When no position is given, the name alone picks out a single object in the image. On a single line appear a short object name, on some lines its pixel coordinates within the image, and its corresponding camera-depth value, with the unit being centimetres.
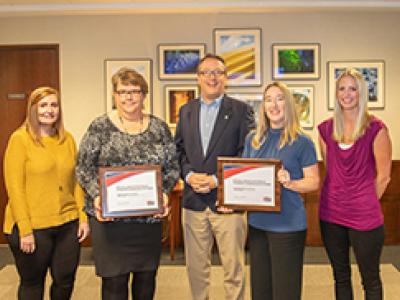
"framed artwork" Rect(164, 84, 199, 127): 540
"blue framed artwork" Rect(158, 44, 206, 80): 535
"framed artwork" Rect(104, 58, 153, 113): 539
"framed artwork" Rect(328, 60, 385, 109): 538
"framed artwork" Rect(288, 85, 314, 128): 539
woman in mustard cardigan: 248
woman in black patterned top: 244
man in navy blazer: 280
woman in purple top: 245
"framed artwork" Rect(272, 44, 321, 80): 535
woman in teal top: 231
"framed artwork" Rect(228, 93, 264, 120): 541
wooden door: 546
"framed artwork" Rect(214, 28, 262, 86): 533
